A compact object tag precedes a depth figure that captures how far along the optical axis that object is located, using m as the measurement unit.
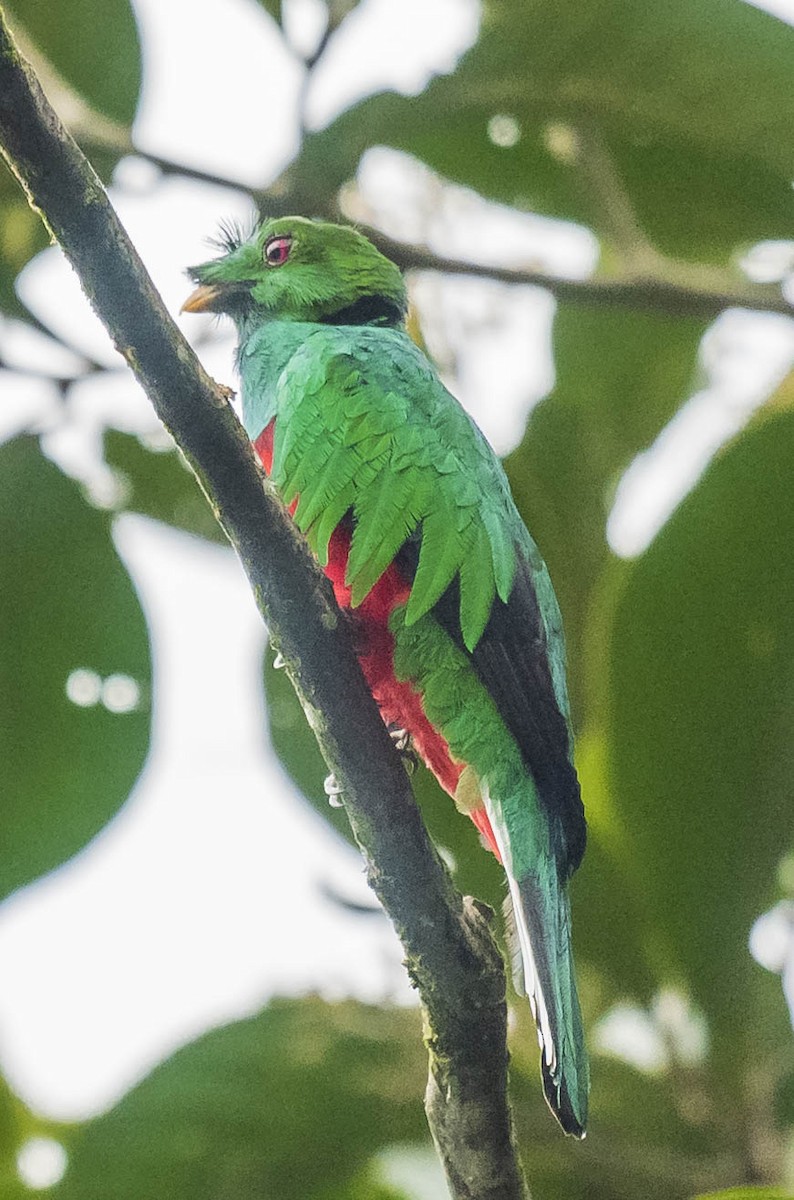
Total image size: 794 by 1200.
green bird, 5.33
